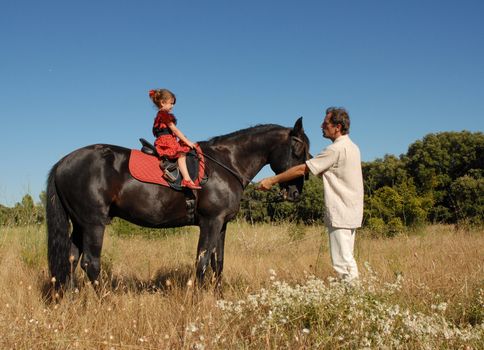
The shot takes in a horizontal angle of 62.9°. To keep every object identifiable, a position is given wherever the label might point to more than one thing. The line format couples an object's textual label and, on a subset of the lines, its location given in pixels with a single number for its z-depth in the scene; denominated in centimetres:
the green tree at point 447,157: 2208
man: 411
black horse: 487
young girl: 502
